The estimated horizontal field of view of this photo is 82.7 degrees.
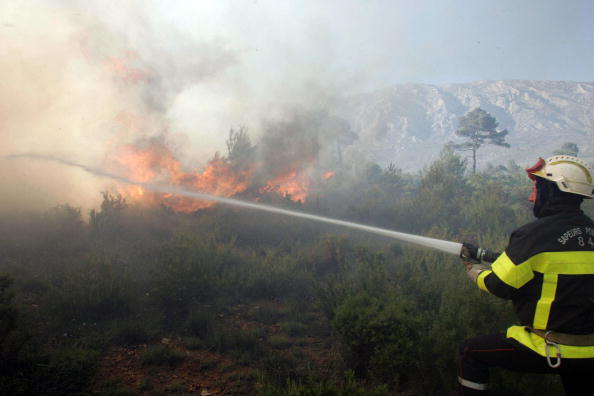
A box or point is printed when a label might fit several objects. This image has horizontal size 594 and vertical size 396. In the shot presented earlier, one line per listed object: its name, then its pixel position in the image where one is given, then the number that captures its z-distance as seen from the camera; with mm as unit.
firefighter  2373
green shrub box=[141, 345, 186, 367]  4660
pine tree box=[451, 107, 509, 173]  40875
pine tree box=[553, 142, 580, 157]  40625
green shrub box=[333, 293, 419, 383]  4121
